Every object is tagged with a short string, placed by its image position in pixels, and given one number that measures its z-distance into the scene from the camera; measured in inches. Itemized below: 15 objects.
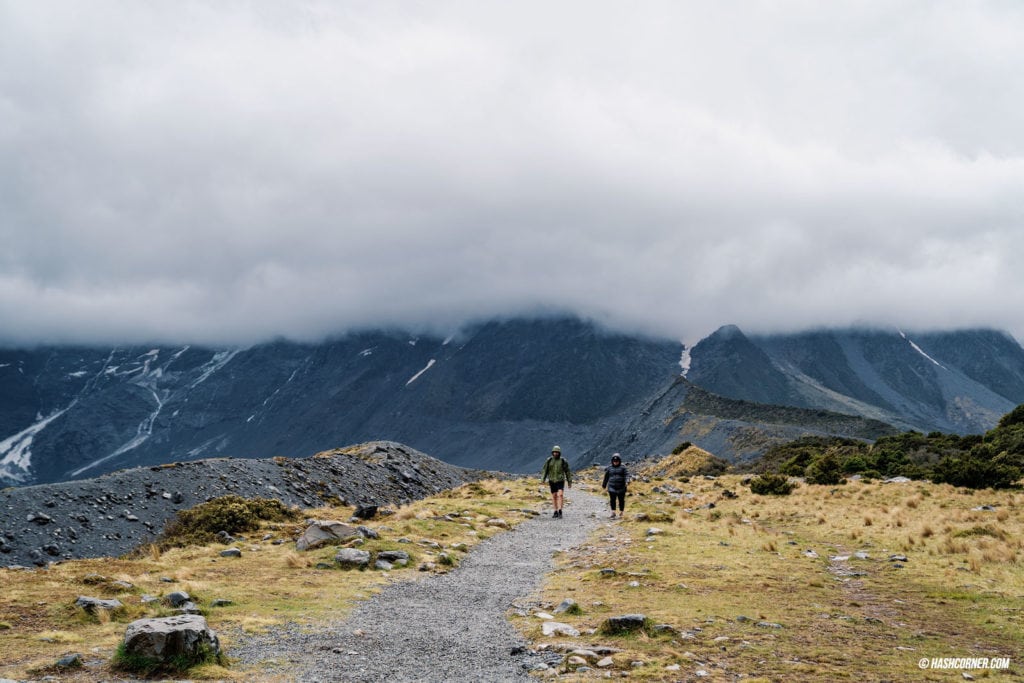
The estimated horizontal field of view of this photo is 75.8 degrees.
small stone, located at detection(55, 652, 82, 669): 367.9
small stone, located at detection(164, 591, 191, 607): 513.0
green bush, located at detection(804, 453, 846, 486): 1662.2
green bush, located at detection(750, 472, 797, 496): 1595.7
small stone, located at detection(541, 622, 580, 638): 457.6
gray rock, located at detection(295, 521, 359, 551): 781.3
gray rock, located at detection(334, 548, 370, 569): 691.4
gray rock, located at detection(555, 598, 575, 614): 523.2
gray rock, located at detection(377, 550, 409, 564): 719.7
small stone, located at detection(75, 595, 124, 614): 486.0
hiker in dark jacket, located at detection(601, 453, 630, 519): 1216.8
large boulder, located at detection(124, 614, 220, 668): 365.4
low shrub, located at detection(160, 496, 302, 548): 930.1
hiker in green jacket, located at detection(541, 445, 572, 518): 1197.1
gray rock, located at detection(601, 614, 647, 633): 453.7
